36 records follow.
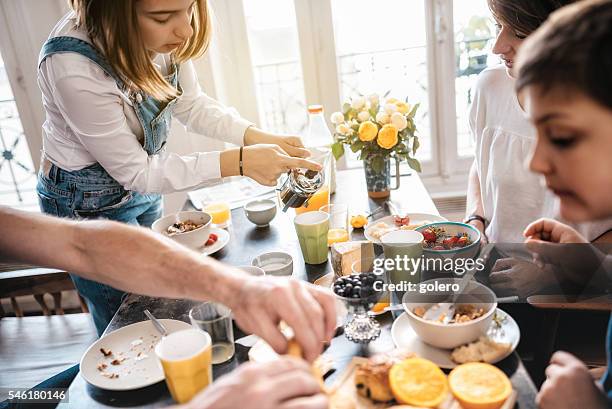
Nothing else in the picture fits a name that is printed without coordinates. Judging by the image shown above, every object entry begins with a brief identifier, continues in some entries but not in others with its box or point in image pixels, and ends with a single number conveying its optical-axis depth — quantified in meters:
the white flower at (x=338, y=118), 1.79
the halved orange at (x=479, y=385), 0.83
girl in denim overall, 1.45
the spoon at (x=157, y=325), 1.17
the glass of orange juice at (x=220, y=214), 1.75
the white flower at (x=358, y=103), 1.77
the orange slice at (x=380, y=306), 1.16
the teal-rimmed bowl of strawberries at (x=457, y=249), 1.25
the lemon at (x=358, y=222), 1.64
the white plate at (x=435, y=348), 0.98
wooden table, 0.98
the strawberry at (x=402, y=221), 1.58
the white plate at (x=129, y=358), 1.02
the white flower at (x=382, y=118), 1.71
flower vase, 1.79
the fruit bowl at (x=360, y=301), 1.06
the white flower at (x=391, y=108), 1.72
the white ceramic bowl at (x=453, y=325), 0.97
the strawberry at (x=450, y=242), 1.31
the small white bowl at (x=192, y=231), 1.55
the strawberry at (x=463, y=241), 1.31
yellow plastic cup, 0.90
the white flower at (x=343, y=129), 1.75
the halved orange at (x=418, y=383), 0.85
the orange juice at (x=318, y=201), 1.73
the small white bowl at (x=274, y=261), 1.35
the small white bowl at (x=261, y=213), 1.71
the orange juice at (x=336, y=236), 1.51
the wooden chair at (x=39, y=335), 1.66
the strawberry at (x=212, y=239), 1.62
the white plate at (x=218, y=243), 1.57
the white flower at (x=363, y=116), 1.74
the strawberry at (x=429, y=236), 1.34
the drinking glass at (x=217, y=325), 1.04
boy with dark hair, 0.68
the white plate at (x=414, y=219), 1.60
